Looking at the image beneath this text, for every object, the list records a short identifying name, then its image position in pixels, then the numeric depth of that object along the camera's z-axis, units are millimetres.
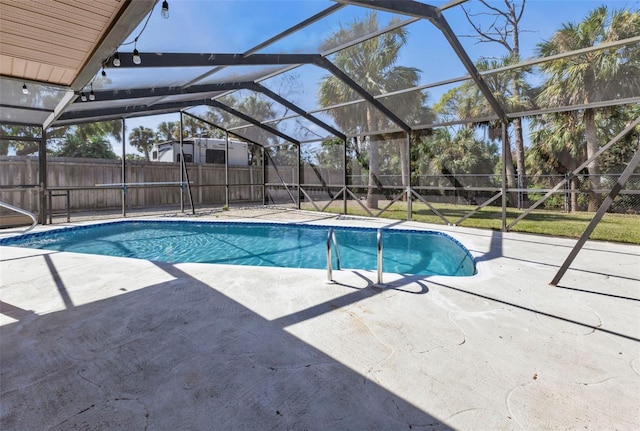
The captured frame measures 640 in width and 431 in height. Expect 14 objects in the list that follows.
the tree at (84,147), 20719
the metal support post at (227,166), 11777
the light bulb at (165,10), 2855
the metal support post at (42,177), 7703
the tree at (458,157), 7383
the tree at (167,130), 25053
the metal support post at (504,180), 6793
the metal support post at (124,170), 9370
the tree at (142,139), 25578
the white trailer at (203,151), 12852
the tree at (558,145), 6141
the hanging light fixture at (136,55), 3964
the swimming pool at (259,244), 5723
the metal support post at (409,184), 8477
